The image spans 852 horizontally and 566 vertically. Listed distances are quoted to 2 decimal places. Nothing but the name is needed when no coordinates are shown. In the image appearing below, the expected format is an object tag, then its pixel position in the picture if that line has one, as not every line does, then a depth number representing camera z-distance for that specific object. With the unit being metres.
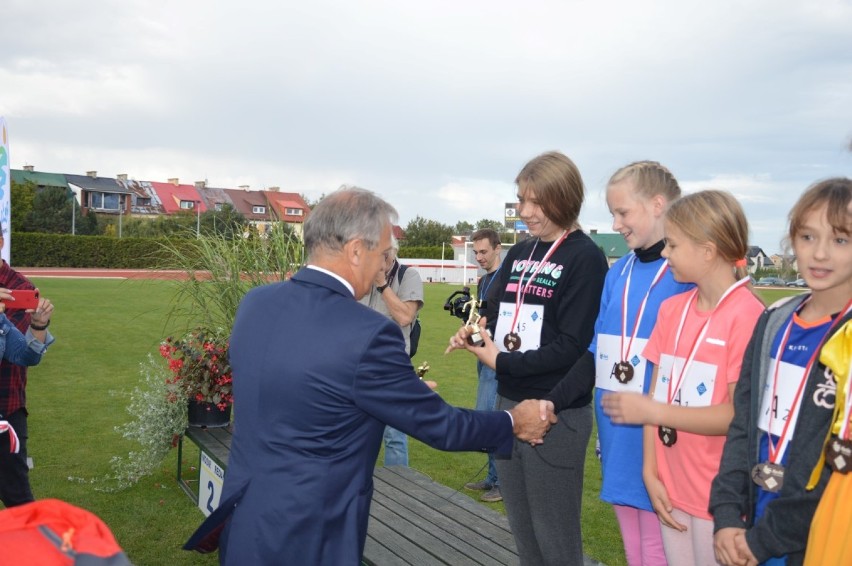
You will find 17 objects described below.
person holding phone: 4.36
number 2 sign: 5.10
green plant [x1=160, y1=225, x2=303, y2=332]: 6.43
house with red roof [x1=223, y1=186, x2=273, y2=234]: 93.62
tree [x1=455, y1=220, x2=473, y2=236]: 98.56
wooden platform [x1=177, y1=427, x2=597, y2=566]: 3.74
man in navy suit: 2.25
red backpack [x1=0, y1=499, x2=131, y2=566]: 1.23
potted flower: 6.16
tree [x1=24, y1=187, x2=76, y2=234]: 61.28
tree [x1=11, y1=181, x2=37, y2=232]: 58.66
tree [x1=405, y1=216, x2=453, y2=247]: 77.44
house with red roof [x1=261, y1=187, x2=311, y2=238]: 95.38
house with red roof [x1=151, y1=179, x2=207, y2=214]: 93.50
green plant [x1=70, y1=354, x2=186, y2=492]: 6.15
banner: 9.34
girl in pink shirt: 2.42
